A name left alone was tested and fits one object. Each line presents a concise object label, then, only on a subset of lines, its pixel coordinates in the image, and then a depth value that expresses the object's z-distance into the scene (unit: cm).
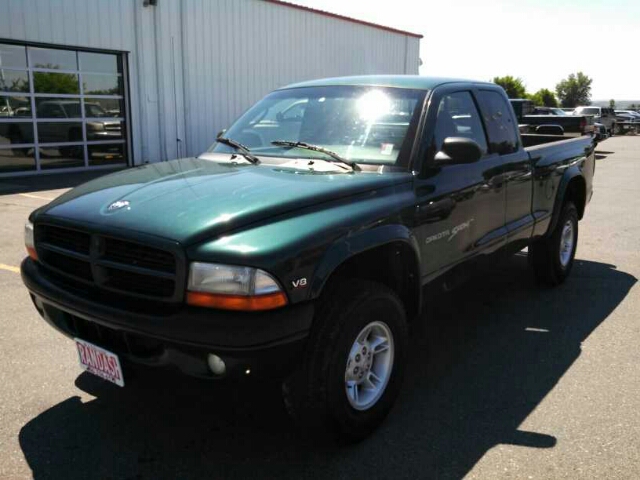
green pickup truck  246
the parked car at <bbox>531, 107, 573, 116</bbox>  2834
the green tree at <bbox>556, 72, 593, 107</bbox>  8600
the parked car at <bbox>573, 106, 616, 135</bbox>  3159
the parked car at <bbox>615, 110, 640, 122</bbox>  4548
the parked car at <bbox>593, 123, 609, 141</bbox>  2430
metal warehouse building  1291
